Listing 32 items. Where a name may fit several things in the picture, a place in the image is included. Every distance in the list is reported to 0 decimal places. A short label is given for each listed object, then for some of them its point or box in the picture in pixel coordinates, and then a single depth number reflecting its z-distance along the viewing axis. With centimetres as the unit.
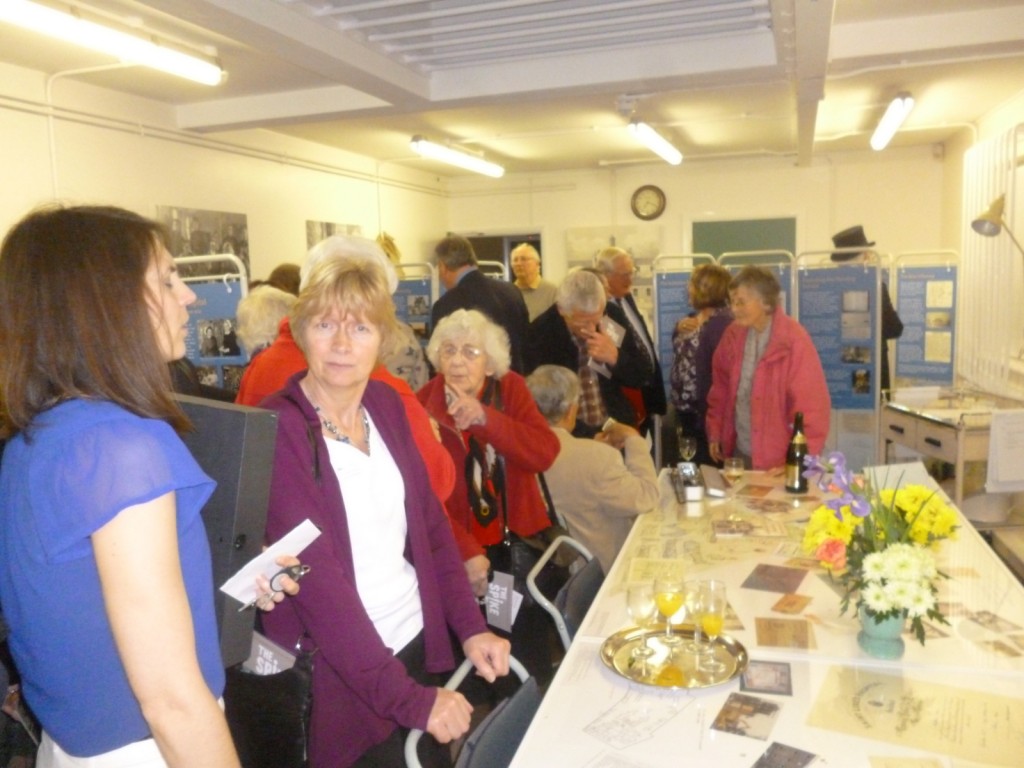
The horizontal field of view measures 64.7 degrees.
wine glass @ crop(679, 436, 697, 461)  333
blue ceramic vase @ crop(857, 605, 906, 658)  179
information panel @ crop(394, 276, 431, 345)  670
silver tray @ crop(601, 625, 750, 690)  169
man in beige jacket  279
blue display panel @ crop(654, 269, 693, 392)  600
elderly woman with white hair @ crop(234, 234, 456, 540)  206
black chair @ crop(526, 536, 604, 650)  214
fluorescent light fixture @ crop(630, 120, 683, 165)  598
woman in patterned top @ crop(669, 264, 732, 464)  463
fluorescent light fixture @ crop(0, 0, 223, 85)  303
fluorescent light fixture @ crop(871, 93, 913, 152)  573
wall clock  948
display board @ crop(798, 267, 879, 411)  562
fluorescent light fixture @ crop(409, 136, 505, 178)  655
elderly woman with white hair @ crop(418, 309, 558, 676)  256
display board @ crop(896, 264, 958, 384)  591
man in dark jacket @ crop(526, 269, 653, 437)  409
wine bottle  317
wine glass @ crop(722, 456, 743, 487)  331
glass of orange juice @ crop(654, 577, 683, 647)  184
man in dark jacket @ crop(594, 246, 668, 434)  464
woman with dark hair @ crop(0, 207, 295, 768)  100
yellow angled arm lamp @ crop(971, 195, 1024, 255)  401
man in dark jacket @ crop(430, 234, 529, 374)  425
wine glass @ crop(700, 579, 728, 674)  179
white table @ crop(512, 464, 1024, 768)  144
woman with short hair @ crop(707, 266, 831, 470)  358
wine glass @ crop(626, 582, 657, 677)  188
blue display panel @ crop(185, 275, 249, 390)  443
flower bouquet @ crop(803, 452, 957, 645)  172
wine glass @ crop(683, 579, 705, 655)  181
